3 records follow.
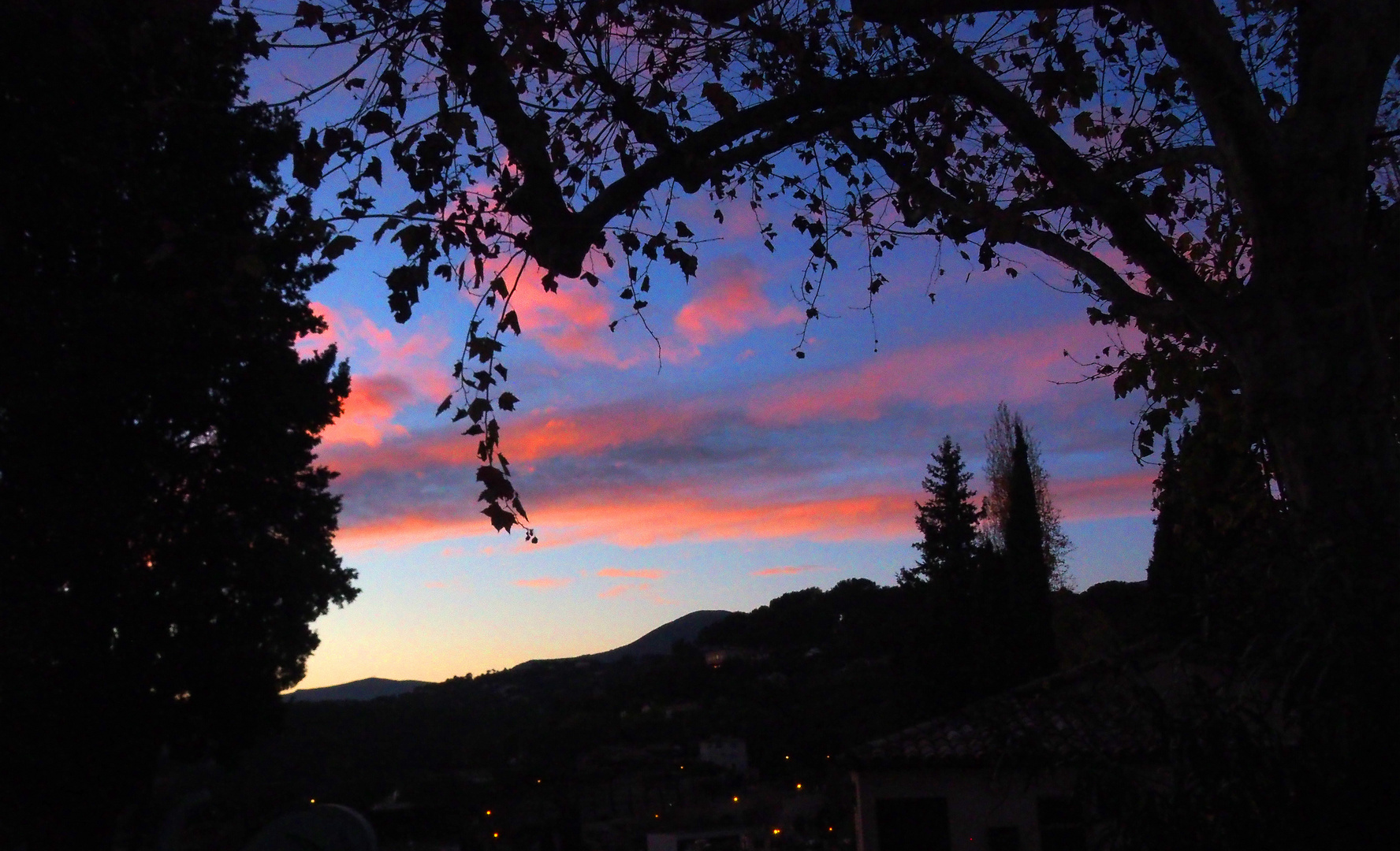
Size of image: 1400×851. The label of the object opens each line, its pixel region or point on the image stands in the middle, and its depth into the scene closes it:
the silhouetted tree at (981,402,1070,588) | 37.19
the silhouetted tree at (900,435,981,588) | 38.47
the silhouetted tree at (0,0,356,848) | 12.40
